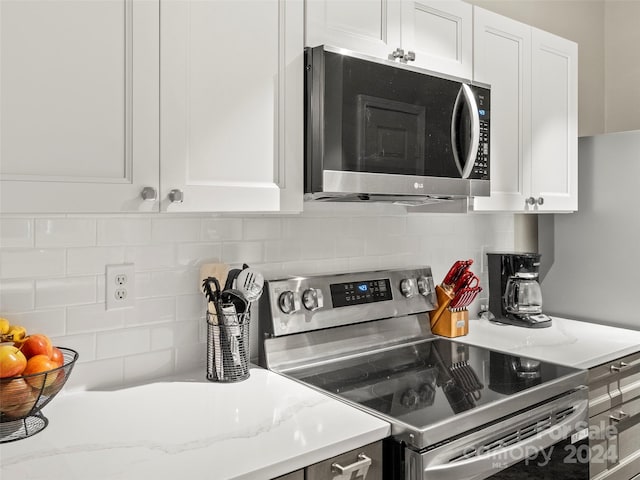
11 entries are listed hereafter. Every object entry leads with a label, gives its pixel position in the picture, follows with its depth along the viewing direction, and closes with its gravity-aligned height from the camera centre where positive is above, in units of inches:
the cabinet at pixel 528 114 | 81.0 +19.5
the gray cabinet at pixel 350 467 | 45.6 -19.4
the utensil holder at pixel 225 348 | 62.0 -12.3
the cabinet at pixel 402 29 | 61.2 +25.1
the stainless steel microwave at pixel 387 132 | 58.7 +12.1
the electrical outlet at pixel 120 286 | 60.6 -5.4
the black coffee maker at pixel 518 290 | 93.6 -8.9
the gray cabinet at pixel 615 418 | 75.3 -25.7
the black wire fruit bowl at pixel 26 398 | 46.2 -13.7
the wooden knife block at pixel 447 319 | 85.2 -12.5
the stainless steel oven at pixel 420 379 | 52.9 -16.7
